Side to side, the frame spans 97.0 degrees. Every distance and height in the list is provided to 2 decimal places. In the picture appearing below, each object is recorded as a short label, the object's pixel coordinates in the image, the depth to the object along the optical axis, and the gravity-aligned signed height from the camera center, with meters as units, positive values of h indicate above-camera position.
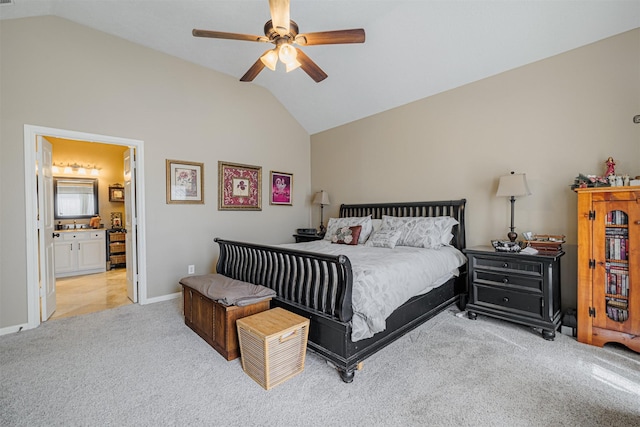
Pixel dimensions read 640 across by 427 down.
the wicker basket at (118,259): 6.15 -0.98
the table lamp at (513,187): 2.98 +0.23
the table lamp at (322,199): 5.27 +0.22
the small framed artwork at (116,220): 6.49 -0.13
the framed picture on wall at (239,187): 4.53 +0.43
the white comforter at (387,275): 2.07 -0.58
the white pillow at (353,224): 3.99 -0.21
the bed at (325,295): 2.03 -0.72
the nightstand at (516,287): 2.66 -0.80
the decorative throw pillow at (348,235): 3.86 -0.34
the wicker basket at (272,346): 1.93 -0.96
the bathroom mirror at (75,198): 5.87 +0.36
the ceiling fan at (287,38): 2.24 +1.43
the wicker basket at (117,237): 6.11 -0.49
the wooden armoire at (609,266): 2.35 -0.51
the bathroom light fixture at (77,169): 5.87 +0.99
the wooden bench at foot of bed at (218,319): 2.31 -0.95
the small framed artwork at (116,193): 6.50 +0.49
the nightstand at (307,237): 4.94 -0.45
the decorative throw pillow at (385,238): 3.46 -0.35
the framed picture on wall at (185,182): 4.01 +0.46
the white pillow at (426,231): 3.39 -0.26
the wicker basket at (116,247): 6.16 -0.73
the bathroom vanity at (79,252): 5.36 -0.74
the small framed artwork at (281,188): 5.21 +0.45
